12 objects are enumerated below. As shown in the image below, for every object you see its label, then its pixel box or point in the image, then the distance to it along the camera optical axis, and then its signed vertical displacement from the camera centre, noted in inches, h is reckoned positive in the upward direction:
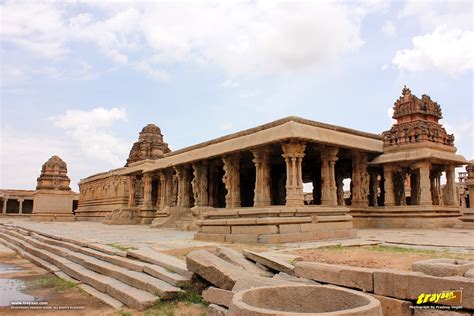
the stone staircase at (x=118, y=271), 189.5 -41.2
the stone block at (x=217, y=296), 154.1 -38.1
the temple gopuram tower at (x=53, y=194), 1261.1 +32.4
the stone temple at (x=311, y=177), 406.0 +44.5
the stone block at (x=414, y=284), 120.6 -27.5
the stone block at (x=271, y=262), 184.1 -29.4
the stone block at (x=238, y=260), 194.1 -29.9
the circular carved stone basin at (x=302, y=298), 114.8 -29.1
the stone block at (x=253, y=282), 145.1 -29.9
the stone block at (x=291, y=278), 164.3 -33.1
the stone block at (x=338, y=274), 146.9 -28.8
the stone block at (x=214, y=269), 167.6 -30.1
